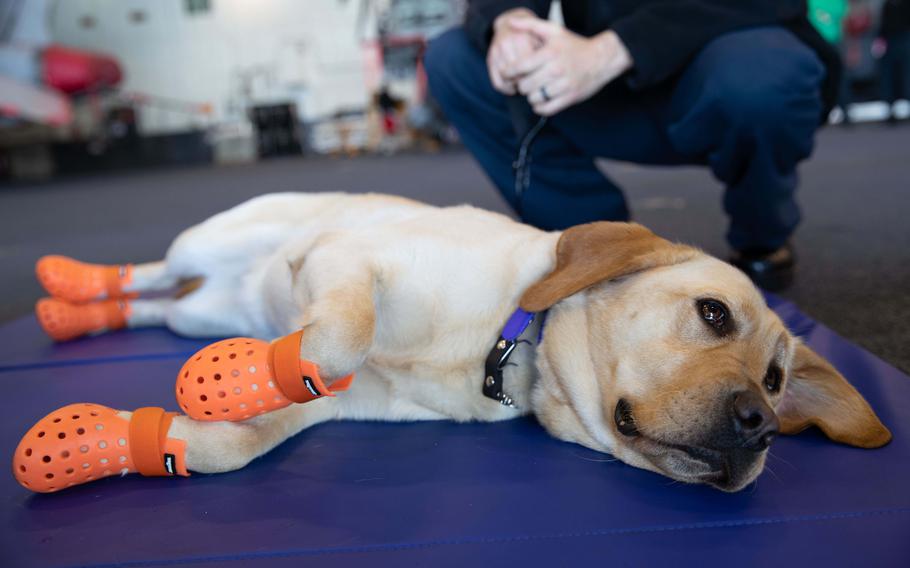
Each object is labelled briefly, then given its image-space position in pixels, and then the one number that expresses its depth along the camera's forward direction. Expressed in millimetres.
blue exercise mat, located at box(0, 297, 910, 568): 1068
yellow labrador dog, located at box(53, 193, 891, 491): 1258
